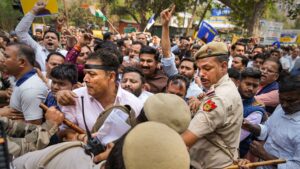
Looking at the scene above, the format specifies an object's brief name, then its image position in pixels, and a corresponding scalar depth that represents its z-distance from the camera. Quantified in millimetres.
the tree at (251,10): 15336
